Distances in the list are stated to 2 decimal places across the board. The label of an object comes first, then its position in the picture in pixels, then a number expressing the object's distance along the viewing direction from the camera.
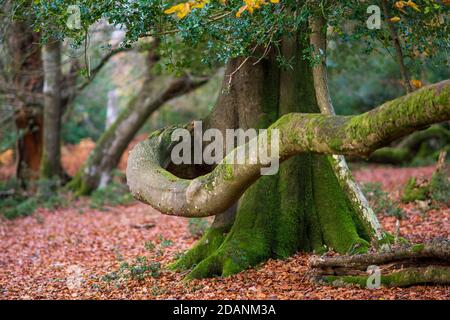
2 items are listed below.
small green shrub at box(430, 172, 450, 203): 11.30
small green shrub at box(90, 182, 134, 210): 17.19
